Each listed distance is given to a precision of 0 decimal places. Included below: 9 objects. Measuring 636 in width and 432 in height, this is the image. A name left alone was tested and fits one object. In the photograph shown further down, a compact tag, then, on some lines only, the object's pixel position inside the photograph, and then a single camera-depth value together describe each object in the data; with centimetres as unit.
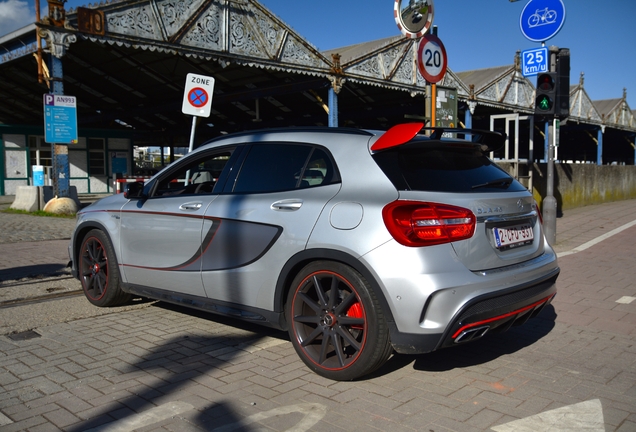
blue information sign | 1360
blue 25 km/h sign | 1030
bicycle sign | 1012
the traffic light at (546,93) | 1019
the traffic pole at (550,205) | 1035
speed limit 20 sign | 838
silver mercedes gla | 351
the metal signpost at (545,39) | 1017
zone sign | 884
